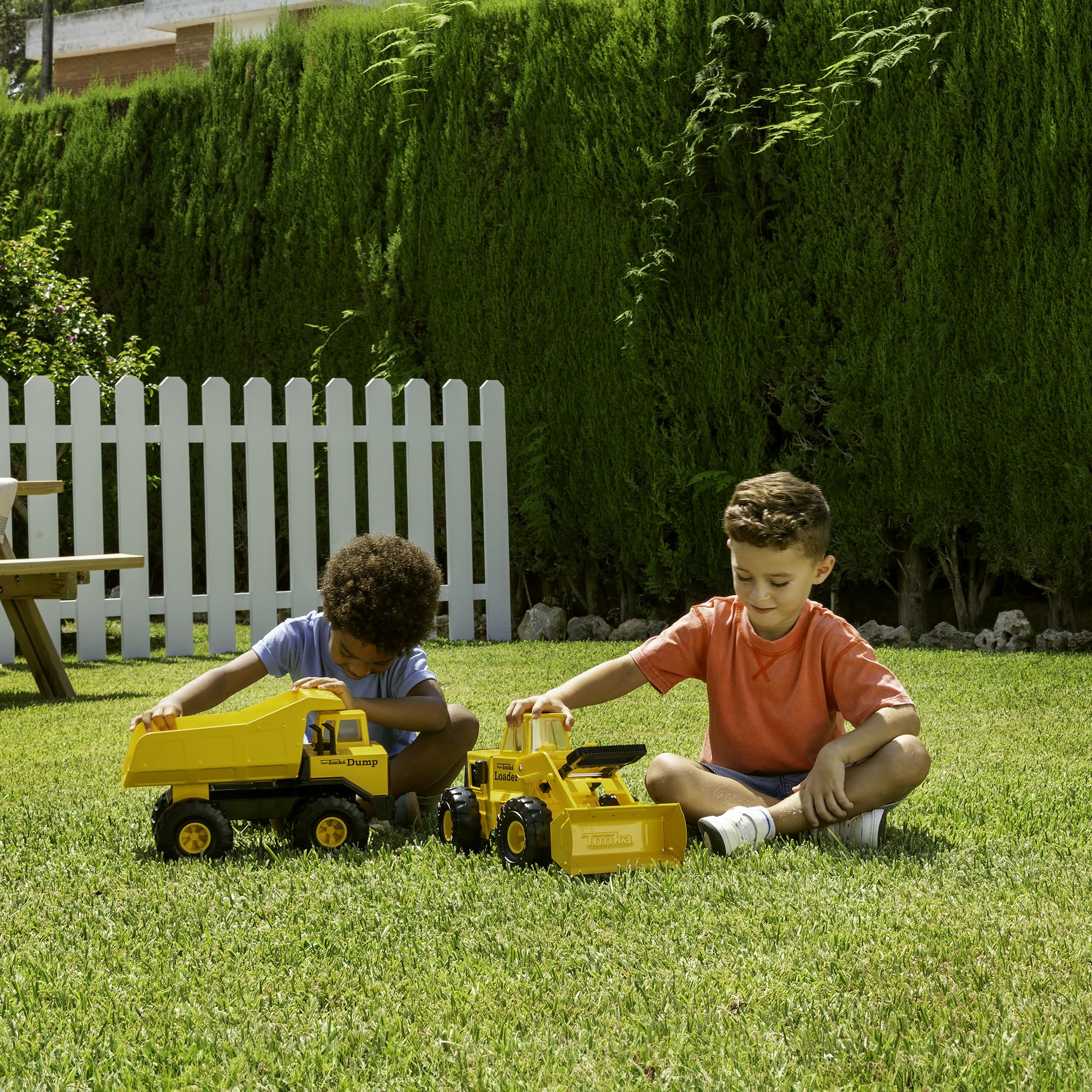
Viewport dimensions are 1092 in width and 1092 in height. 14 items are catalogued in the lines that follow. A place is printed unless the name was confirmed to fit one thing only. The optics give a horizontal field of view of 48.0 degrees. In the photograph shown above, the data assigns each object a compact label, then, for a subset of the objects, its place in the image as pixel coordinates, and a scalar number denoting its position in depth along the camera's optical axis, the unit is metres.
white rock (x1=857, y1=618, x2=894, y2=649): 7.09
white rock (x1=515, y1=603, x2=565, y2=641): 8.02
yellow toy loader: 2.56
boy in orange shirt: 2.83
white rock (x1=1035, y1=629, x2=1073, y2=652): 6.57
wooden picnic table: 5.60
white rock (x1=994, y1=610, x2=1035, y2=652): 6.66
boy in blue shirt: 3.08
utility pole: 26.61
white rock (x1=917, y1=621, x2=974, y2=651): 6.88
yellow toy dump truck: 2.79
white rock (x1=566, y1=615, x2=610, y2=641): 7.92
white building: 28.02
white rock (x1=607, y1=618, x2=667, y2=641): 7.64
